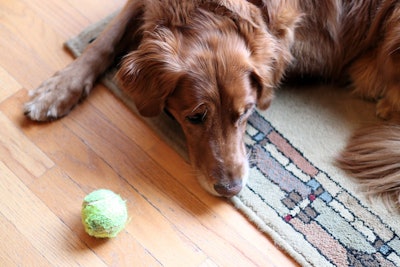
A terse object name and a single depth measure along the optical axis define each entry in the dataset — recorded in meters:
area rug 1.93
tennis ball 1.76
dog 1.80
